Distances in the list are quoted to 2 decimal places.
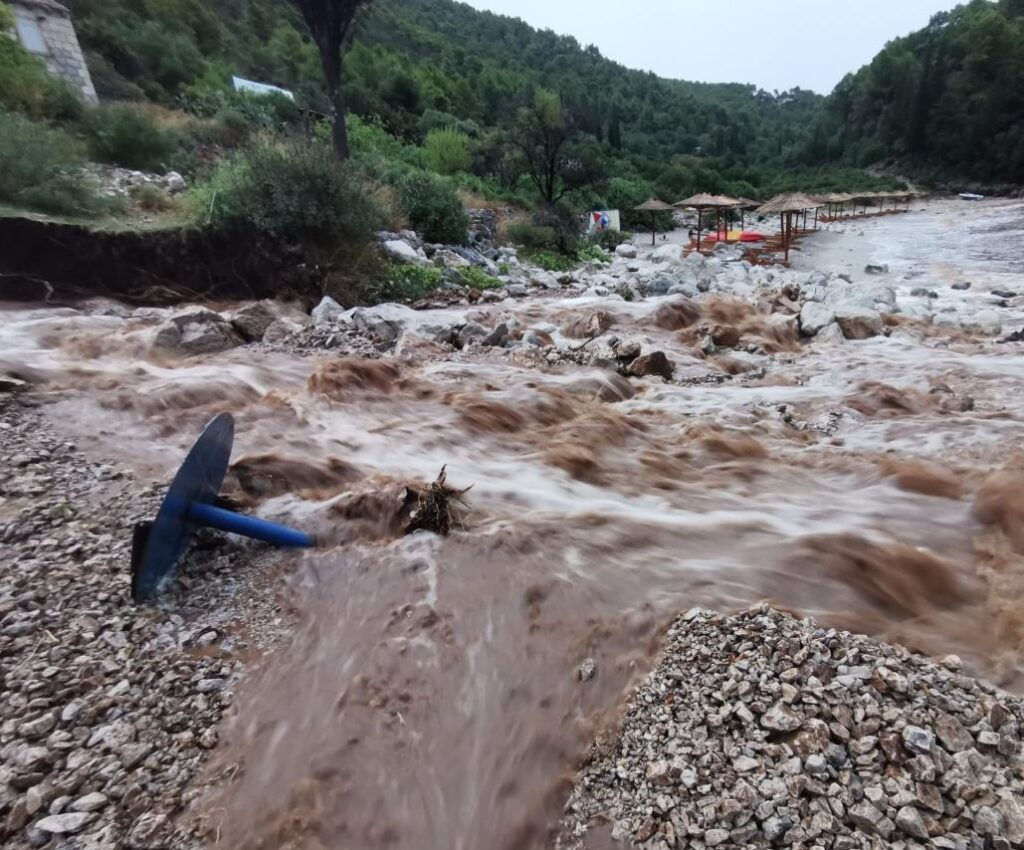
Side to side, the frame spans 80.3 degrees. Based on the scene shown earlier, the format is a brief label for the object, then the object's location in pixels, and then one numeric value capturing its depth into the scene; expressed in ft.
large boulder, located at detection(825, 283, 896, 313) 29.71
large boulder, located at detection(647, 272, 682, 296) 34.38
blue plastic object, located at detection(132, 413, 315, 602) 8.27
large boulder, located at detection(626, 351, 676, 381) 20.36
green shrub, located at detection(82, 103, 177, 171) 36.01
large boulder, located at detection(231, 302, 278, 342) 22.40
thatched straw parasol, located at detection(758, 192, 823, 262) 60.85
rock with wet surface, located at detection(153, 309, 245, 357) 20.02
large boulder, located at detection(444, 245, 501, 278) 38.04
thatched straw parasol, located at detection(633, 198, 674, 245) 81.11
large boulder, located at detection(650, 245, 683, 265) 52.76
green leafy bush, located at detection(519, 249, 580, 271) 46.34
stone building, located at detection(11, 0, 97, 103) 51.83
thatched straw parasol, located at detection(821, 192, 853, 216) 99.51
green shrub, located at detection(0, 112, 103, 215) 24.66
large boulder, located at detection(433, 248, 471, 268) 35.47
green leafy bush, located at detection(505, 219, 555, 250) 51.47
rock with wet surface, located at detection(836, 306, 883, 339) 25.35
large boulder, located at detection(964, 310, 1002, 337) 25.63
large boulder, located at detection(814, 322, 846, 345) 24.89
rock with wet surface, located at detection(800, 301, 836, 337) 25.82
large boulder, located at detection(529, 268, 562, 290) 37.19
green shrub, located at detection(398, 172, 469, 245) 41.19
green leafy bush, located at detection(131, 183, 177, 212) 29.43
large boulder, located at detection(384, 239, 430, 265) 32.76
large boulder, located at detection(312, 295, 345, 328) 24.09
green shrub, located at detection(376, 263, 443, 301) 29.50
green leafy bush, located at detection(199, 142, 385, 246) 26.48
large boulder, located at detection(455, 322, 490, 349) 23.16
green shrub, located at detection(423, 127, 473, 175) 71.67
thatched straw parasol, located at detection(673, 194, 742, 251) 69.51
